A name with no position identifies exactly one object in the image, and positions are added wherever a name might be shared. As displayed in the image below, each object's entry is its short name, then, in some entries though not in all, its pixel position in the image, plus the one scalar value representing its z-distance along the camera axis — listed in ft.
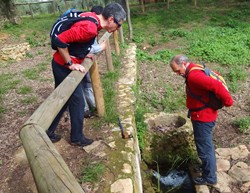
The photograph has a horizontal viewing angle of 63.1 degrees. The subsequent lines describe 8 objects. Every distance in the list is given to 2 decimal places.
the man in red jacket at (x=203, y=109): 7.52
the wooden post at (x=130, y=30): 24.03
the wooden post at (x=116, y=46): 16.78
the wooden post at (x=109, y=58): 13.55
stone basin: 11.26
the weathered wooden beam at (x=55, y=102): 4.43
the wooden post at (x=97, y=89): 8.83
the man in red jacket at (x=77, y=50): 6.52
